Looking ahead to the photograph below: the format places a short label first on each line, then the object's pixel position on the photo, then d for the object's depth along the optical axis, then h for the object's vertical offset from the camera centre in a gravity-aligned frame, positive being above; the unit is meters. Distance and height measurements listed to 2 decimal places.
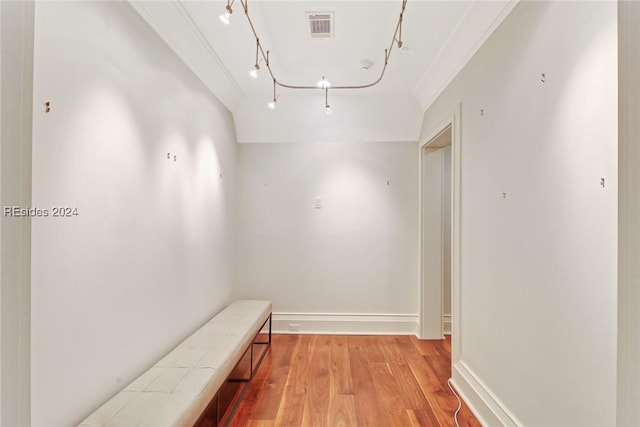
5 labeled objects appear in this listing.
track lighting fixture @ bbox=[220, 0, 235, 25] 1.57 +1.01
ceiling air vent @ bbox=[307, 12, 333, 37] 2.05 +1.34
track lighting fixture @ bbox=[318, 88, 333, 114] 2.99 +1.28
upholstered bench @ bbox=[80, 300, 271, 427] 1.36 -0.89
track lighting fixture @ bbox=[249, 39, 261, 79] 2.21 +1.26
